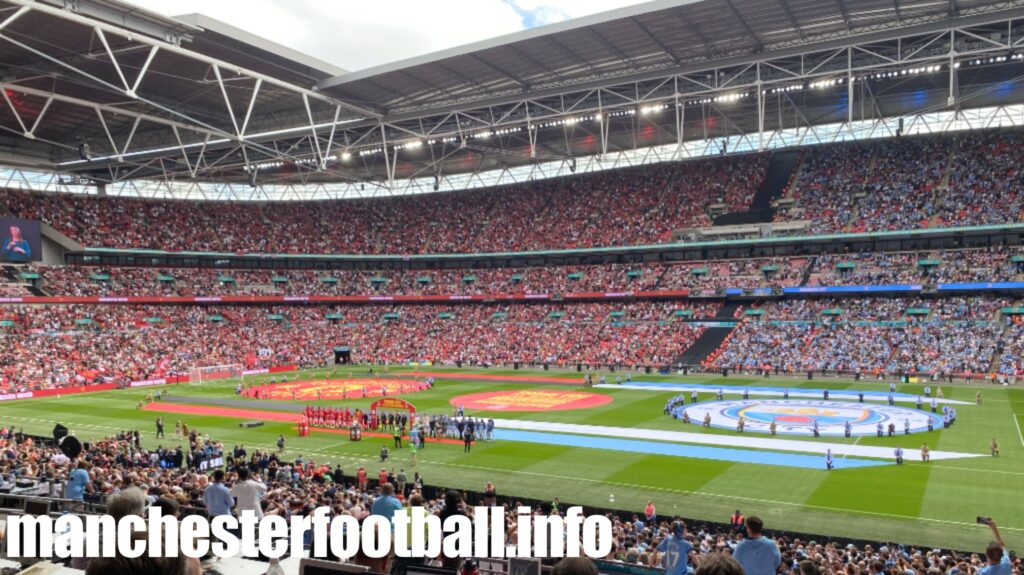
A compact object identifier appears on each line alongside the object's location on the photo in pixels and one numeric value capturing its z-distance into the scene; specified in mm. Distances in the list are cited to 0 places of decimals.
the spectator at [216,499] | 11711
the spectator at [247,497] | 12633
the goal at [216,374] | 60219
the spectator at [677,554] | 9586
